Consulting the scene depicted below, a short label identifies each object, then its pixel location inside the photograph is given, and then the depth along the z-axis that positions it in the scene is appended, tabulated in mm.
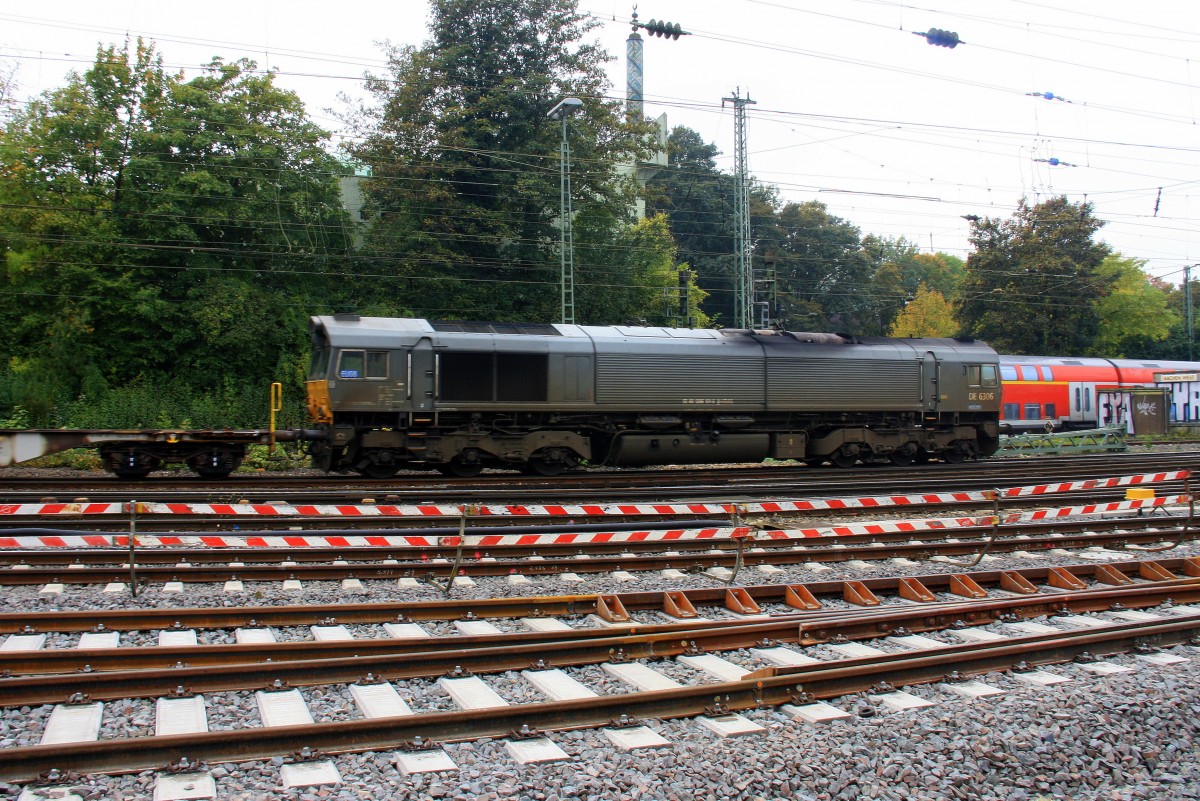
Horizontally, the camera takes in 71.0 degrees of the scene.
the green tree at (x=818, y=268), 62125
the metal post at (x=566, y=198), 23141
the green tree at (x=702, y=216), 57750
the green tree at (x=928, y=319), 56750
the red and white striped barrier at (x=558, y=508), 11648
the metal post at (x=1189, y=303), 57606
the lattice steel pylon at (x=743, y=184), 32594
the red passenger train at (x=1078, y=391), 31844
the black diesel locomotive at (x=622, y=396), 17062
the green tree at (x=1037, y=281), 47750
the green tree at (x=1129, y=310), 53781
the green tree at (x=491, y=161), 30938
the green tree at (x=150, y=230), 27562
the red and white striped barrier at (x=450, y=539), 10180
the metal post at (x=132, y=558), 8312
